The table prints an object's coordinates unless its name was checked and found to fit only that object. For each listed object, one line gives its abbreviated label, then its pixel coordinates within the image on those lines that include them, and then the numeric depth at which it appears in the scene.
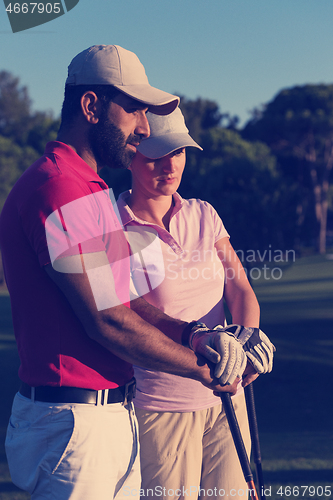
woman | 2.21
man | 1.56
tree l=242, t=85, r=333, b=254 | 38.50
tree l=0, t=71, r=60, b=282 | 33.69
